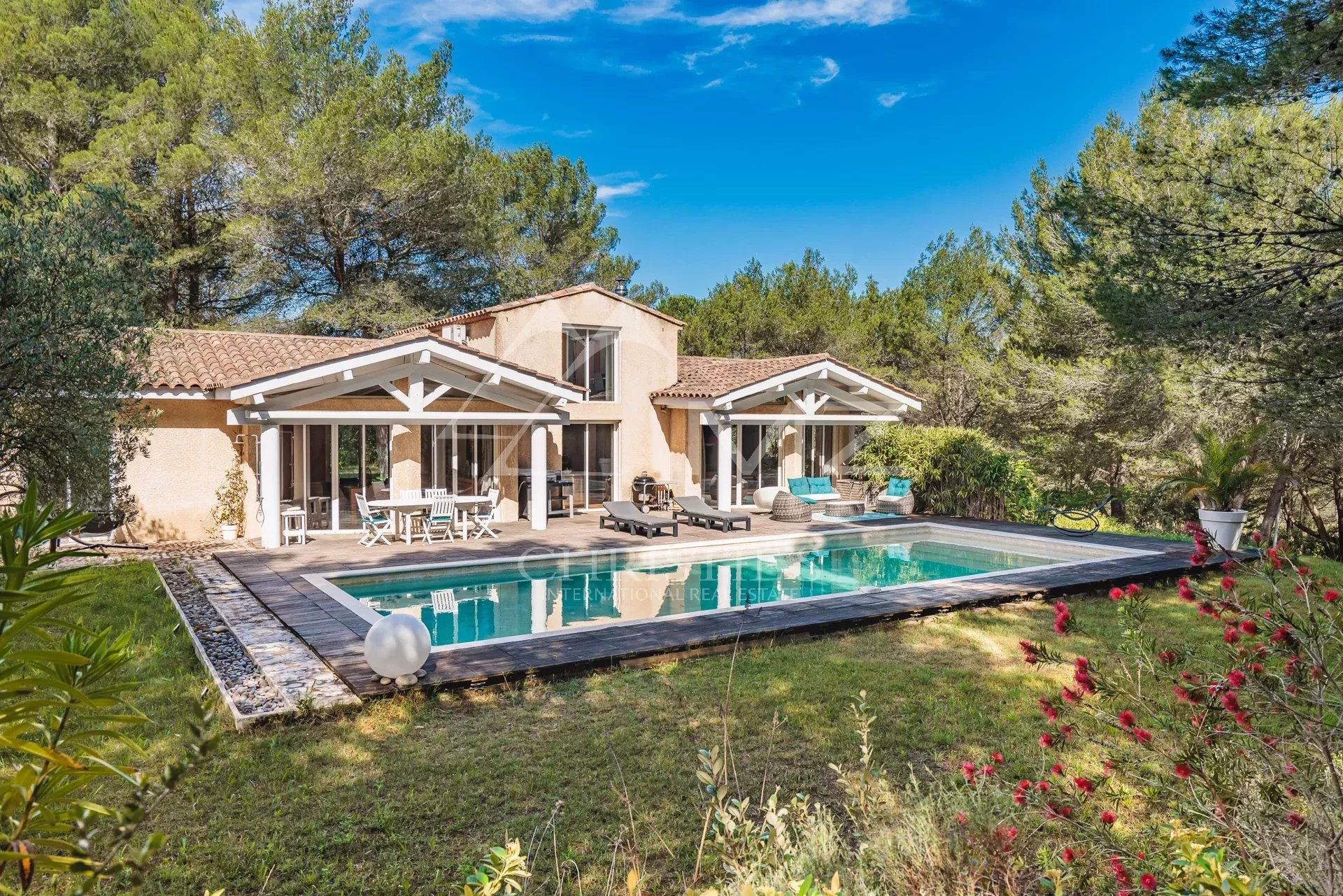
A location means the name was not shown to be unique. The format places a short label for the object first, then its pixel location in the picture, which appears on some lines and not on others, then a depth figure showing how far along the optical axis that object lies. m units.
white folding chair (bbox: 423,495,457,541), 17.97
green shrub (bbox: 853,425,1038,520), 22.47
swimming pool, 12.73
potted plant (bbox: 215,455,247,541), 18.06
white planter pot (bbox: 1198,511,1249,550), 16.33
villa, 17.45
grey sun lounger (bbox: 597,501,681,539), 19.05
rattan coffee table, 22.95
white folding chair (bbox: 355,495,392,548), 17.48
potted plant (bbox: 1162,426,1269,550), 16.52
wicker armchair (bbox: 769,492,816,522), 22.56
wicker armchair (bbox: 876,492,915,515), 23.30
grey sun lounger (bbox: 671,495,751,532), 20.19
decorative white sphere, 7.88
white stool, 17.28
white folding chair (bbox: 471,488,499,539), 18.69
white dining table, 17.67
